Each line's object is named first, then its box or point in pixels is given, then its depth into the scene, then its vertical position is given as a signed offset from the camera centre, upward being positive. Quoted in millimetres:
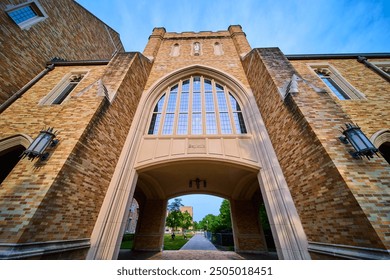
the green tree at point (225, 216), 17925 +2917
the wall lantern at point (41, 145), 3652 +1992
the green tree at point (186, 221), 46794 +5163
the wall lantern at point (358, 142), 3376 +1935
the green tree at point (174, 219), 31422 +3953
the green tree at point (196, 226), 83288 +6505
